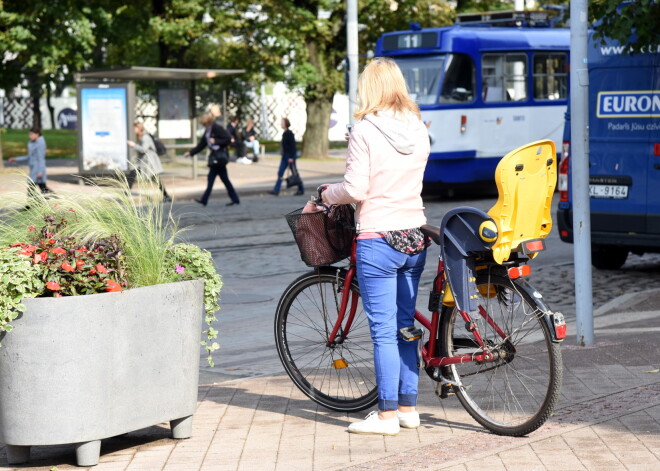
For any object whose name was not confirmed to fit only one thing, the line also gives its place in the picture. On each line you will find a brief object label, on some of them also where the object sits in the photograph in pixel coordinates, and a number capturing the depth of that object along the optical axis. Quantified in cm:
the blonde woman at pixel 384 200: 556
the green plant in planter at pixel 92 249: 523
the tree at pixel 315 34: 3353
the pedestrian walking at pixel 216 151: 2178
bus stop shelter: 2661
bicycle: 534
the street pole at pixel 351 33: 2523
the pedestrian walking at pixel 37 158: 2178
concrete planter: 517
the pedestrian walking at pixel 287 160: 2481
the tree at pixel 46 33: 2770
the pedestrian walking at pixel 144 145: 2446
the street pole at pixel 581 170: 781
